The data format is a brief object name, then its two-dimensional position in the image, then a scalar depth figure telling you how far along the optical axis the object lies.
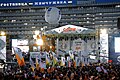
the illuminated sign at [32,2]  136.00
